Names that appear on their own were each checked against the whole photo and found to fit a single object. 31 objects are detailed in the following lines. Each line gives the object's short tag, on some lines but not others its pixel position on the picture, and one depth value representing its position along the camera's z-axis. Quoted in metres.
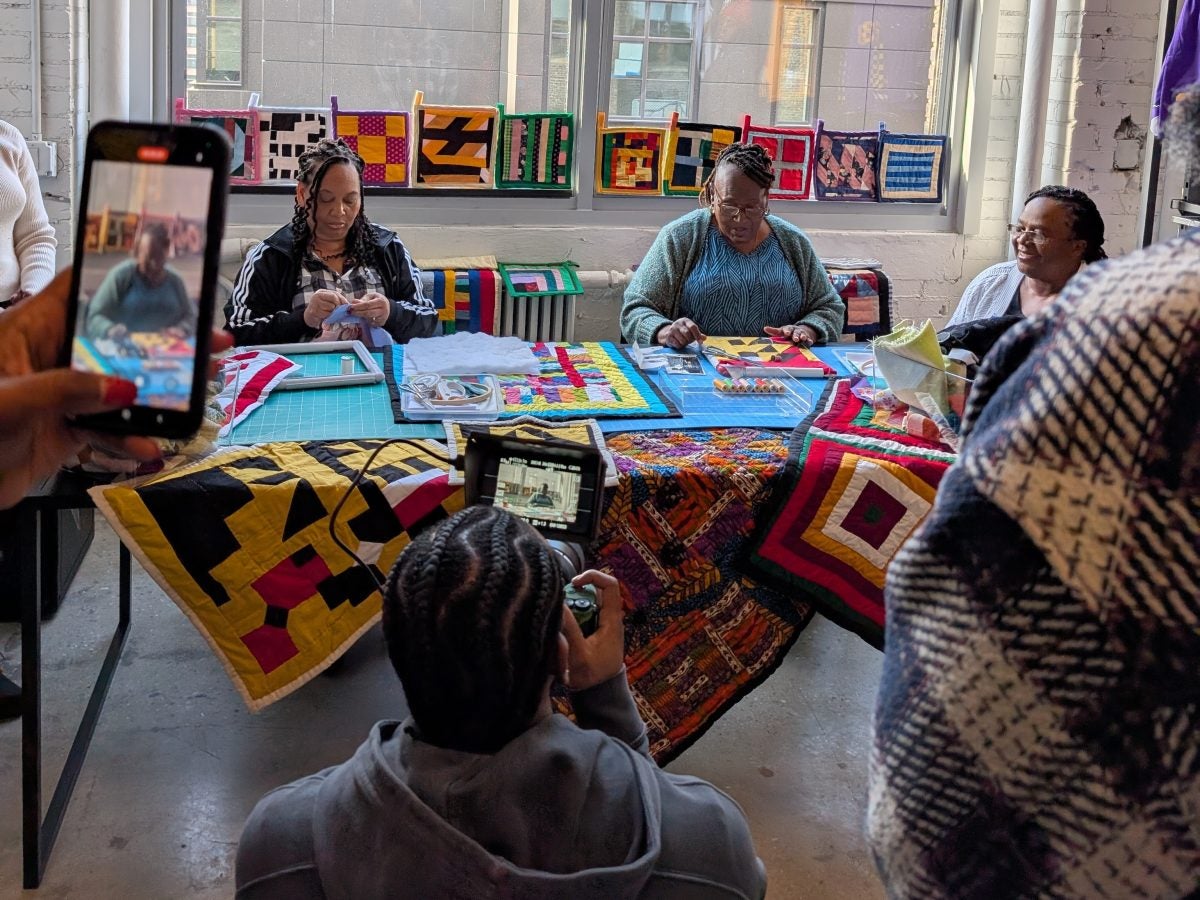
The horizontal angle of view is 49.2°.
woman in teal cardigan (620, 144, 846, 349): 4.16
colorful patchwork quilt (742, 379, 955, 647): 2.58
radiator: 4.92
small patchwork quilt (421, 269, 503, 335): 4.72
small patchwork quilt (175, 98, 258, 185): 4.58
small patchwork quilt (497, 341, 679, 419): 2.89
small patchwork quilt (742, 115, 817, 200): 5.16
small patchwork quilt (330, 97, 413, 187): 4.77
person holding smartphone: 1.08
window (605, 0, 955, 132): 5.09
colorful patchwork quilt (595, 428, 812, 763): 2.54
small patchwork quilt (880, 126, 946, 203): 5.36
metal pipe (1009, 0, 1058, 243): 5.03
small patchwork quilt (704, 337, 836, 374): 3.39
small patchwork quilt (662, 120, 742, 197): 5.08
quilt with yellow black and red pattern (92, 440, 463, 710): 2.39
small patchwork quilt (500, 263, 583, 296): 4.85
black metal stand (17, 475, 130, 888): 2.38
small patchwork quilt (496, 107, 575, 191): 4.97
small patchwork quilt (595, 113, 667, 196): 5.09
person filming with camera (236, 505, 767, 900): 1.21
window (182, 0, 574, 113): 4.68
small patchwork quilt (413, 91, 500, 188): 4.86
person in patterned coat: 0.75
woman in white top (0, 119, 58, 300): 3.77
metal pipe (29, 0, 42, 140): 4.12
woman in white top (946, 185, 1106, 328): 3.63
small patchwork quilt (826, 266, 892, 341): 4.88
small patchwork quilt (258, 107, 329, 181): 4.68
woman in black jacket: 3.70
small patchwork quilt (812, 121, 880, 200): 5.28
